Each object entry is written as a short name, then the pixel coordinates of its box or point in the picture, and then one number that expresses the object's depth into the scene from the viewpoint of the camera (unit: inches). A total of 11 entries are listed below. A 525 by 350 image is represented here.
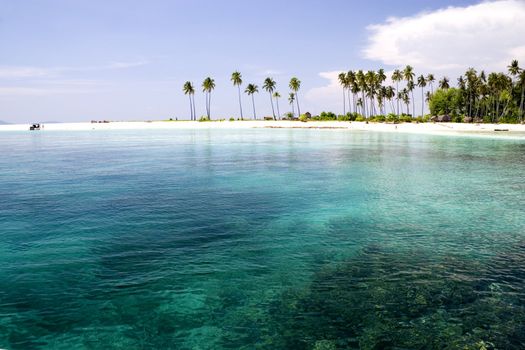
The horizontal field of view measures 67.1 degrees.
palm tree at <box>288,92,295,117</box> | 7080.7
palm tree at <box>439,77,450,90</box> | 6465.6
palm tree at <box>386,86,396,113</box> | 6717.0
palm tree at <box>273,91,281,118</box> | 7047.2
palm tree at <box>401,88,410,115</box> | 7091.5
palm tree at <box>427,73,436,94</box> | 6555.1
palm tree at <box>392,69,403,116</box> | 6348.4
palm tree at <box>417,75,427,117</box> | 6560.0
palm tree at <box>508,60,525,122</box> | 4600.4
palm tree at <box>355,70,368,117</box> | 5954.7
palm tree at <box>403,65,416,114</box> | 6299.2
